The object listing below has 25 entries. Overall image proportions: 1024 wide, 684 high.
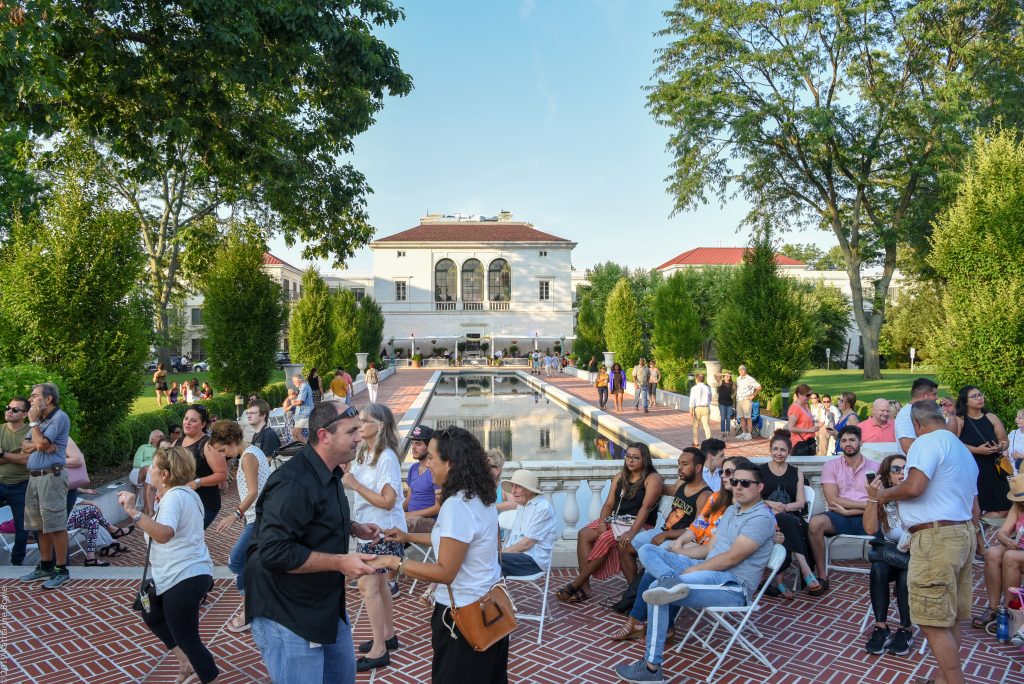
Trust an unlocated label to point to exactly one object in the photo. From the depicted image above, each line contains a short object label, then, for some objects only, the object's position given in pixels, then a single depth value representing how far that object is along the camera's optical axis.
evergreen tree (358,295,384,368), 41.50
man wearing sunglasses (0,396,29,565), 5.63
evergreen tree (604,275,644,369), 32.59
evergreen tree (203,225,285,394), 16.34
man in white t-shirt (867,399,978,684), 3.70
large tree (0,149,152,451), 9.55
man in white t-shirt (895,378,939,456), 5.68
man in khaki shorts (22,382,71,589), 5.45
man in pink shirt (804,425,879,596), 5.55
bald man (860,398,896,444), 7.67
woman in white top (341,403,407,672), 4.19
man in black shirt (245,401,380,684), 2.57
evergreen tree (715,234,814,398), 17.48
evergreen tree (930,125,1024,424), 10.59
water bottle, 4.49
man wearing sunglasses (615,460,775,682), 4.03
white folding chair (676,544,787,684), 4.10
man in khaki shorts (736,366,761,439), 14.20
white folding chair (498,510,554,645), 4.59
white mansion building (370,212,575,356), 58.66
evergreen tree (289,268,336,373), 26.53
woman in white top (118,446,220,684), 3.65
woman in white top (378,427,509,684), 2.82
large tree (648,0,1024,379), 22.89
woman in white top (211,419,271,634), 4.74
